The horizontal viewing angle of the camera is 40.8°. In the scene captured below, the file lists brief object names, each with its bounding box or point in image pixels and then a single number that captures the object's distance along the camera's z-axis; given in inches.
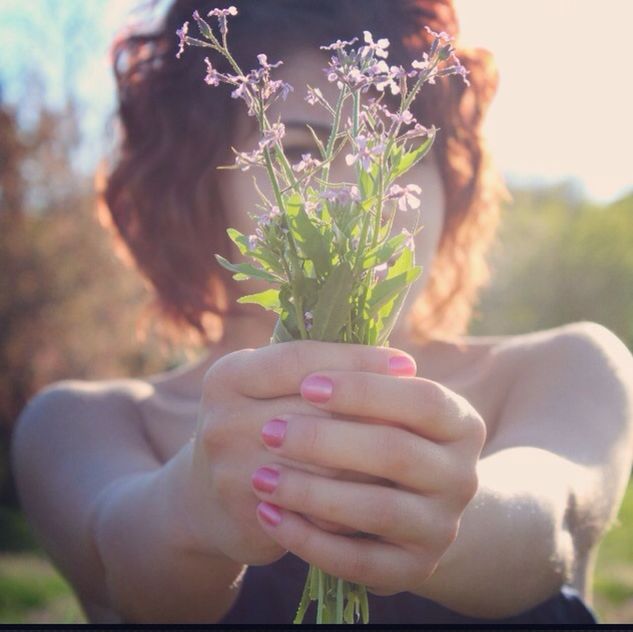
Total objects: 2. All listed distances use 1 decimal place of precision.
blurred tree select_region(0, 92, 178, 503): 206.7
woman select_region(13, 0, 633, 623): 23.7
